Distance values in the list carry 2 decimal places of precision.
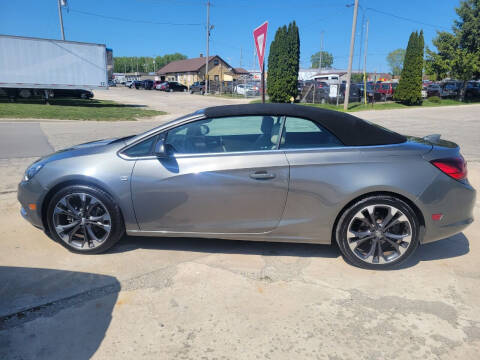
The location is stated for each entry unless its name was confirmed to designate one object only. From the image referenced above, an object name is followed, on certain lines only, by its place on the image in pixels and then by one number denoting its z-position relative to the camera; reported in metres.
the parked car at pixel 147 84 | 55.41
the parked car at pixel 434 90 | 35.62
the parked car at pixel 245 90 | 41.62
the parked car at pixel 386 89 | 32.52
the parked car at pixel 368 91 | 30.07
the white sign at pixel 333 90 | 27.42
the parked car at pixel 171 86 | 50.84
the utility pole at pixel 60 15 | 29.24
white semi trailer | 19.69
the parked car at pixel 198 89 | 46.91
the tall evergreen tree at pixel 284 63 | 26.75
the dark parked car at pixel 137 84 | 57.84
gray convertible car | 3.19
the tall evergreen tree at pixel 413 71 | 29.16
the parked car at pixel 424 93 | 35.88
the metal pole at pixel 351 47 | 23.58
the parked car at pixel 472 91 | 36.97
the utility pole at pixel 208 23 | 42.94
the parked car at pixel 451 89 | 37.59
